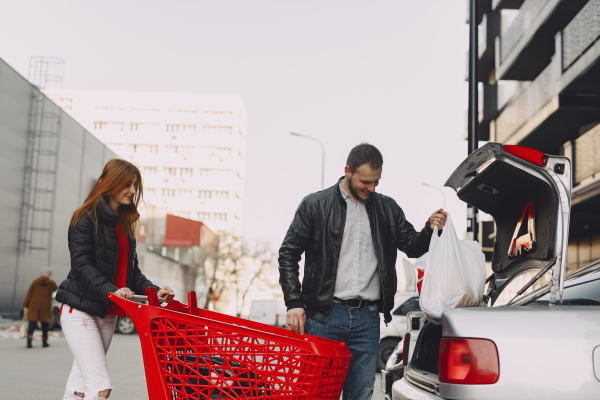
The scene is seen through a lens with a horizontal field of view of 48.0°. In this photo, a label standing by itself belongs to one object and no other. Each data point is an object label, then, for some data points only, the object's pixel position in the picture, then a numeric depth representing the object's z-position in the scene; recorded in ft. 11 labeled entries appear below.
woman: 11.68
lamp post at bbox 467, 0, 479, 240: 32.81
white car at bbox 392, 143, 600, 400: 9.17
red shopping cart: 9.05
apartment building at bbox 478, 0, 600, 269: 52.54
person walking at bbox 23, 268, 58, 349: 50.55
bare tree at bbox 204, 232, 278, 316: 198.80
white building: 305.73
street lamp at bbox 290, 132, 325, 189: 115.96
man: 12.34
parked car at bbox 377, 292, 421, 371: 38.58
